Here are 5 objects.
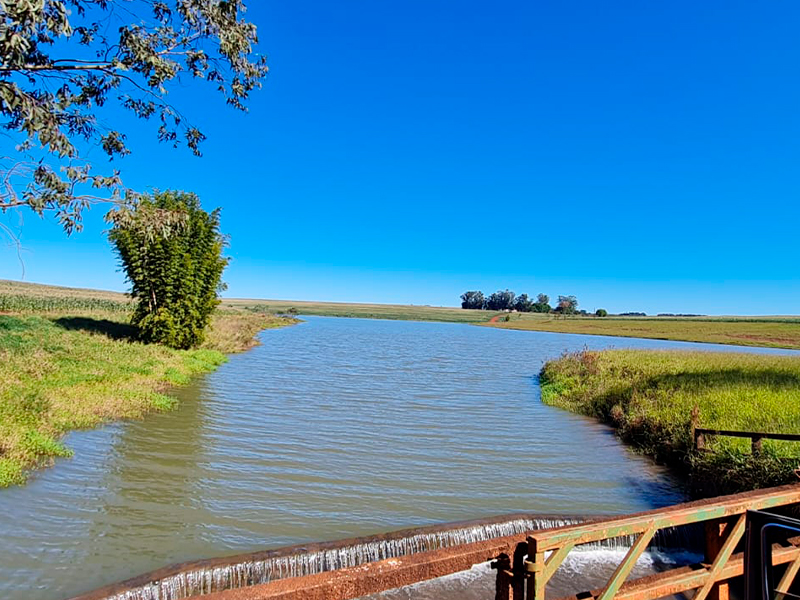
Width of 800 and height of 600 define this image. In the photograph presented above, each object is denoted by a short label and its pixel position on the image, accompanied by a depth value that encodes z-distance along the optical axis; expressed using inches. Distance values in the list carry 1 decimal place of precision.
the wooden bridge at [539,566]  106.0
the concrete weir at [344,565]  107.8
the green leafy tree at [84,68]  292.4
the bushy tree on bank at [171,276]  1028.5
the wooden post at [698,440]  406.6
